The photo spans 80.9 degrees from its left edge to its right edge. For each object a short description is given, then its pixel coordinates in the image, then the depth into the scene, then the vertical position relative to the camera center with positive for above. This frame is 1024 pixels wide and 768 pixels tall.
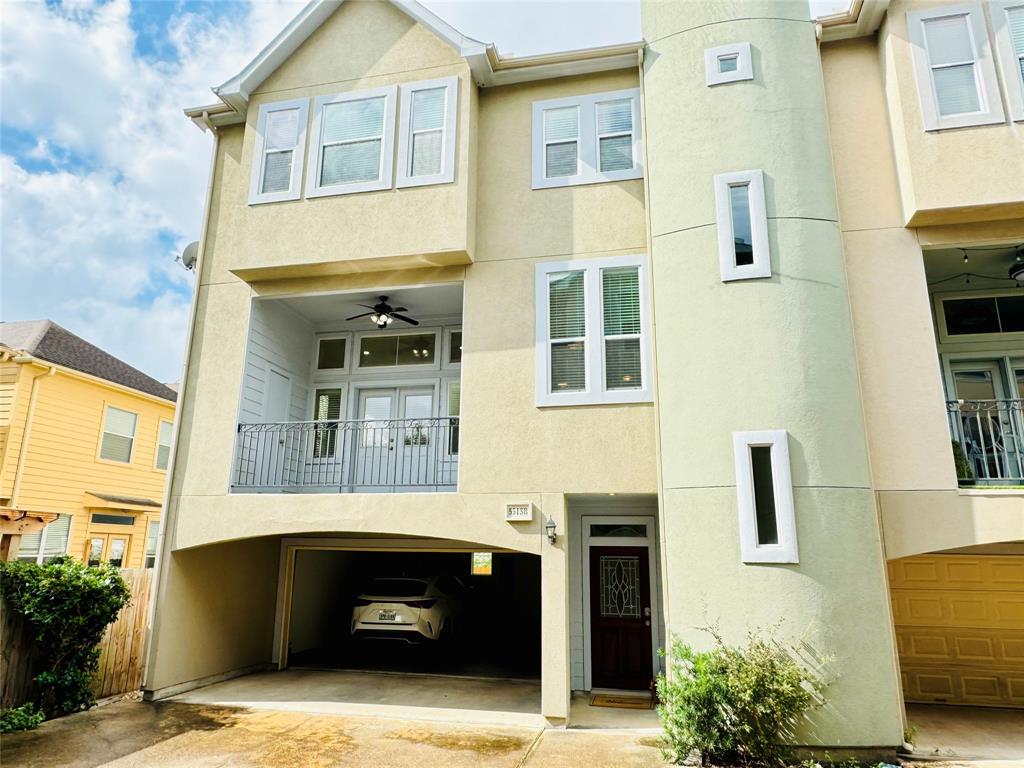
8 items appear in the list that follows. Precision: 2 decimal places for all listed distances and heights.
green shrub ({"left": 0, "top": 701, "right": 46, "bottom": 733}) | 7.05 -2.24
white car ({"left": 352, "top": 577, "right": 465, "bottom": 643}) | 10.43 -1.39
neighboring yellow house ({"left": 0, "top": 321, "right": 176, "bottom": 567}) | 14.80 +2.18
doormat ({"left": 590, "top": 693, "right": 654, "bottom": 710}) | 8.52 -2.40
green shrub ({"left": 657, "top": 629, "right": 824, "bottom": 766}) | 6.07 -1.71
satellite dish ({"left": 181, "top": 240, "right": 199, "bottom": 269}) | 11.19 +4.95
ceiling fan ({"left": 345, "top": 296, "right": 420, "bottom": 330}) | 10.23 +3.62
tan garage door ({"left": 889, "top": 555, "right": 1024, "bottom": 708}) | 8.77 -1.34
